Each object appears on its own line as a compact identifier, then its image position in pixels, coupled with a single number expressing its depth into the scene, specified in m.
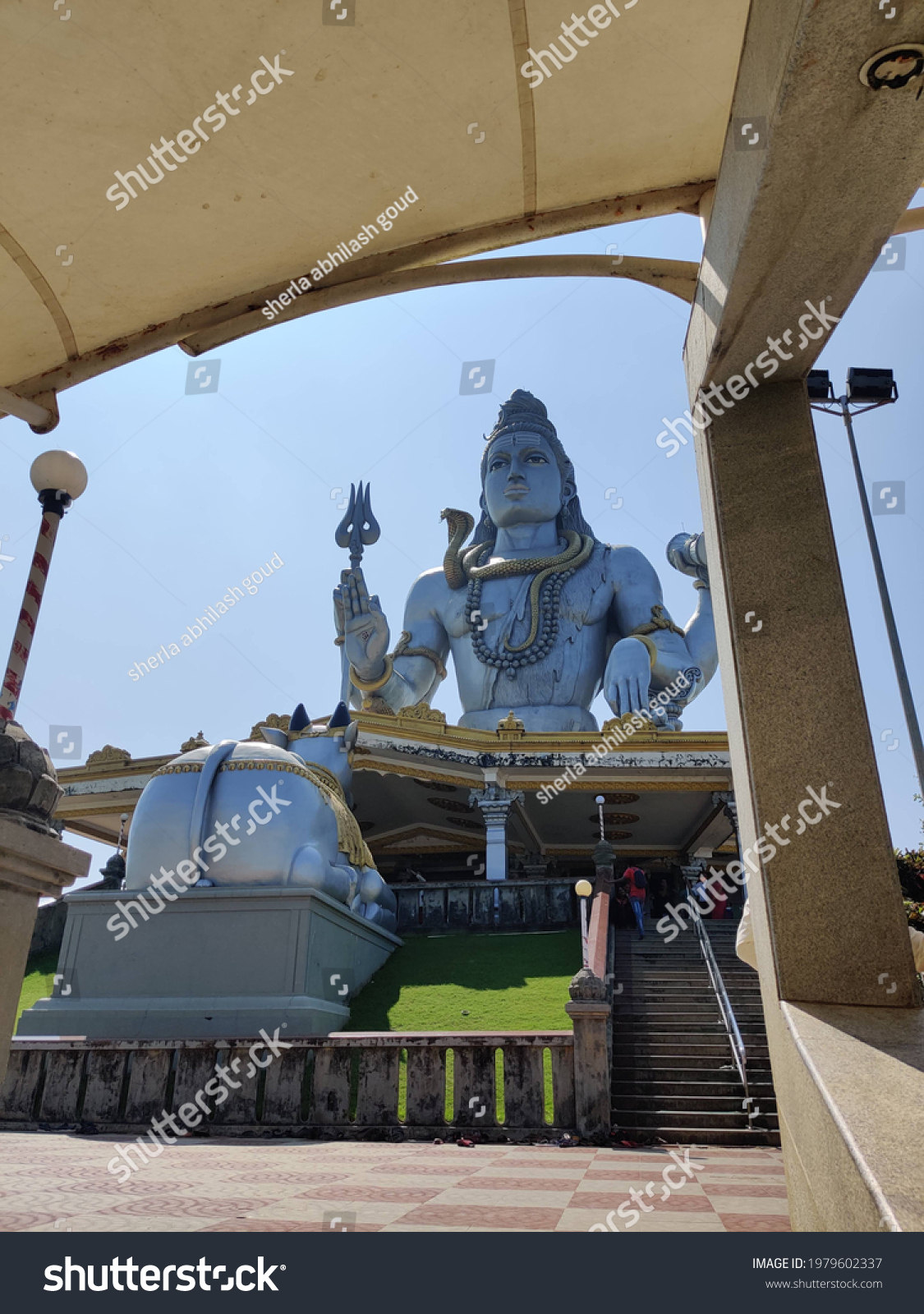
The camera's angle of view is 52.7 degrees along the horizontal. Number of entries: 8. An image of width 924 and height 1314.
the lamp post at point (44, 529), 3.28
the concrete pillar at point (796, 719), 2.67
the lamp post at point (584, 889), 10.45
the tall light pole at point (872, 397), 12.08
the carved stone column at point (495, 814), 15.51
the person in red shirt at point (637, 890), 13.05
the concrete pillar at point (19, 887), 2.73
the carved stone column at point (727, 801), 16.75
